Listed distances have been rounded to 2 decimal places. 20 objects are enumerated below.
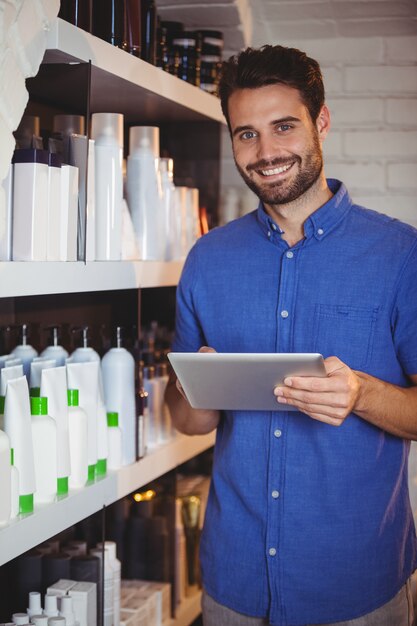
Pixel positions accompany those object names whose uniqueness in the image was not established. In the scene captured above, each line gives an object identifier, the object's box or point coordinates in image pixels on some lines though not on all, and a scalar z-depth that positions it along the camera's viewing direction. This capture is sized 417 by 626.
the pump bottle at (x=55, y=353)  1.94
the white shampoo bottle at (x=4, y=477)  1.54
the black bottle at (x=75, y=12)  1.84
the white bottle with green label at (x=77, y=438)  1.83
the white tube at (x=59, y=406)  1.75
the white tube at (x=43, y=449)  1.71
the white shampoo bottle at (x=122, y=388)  2.11
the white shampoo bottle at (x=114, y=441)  2.05
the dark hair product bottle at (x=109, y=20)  2.01
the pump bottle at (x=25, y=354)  1.87
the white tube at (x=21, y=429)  1.61
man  1.80
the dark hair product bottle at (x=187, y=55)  2.55
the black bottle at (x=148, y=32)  2.21
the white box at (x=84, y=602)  1.95
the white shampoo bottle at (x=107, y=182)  1.99
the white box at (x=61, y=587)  1.92
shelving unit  1.65
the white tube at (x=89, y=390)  1.88
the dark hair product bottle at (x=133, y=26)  2.06
